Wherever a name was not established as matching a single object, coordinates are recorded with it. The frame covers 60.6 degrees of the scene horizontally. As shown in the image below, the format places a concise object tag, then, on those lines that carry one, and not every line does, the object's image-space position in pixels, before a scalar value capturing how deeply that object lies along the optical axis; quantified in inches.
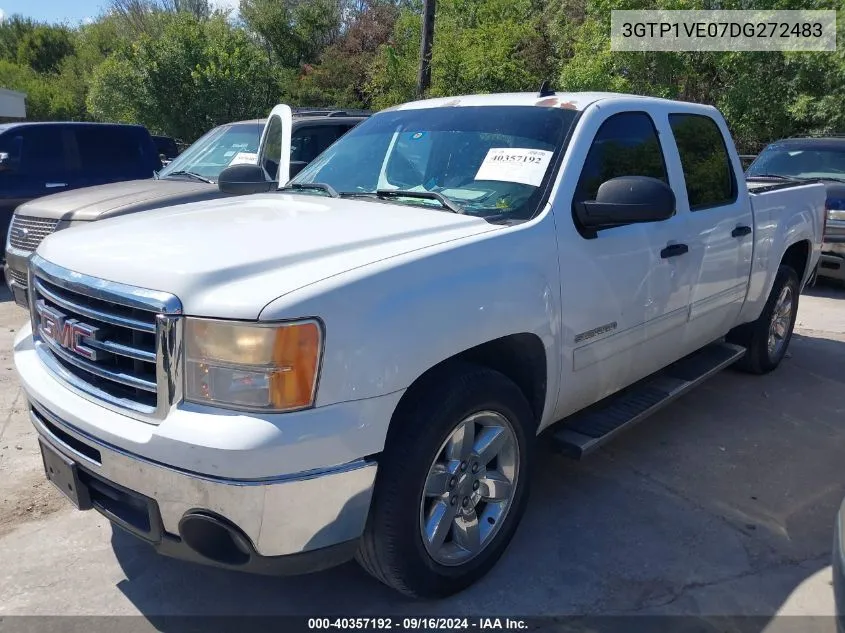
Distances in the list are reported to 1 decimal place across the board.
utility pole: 592.1
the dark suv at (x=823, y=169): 335.0
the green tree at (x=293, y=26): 1317.7
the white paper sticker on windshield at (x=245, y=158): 260.8
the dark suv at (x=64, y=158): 339.0
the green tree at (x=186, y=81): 924.6
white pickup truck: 86.2
